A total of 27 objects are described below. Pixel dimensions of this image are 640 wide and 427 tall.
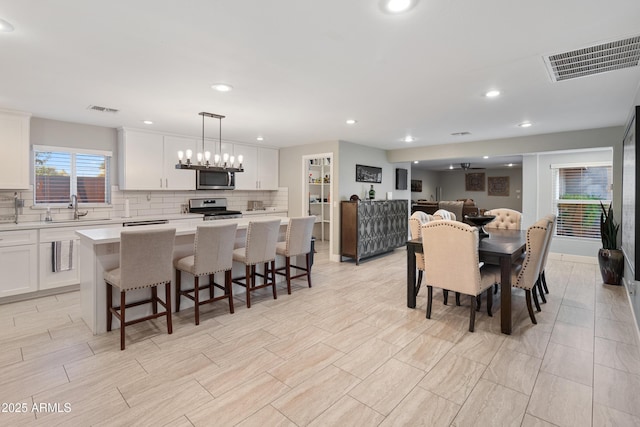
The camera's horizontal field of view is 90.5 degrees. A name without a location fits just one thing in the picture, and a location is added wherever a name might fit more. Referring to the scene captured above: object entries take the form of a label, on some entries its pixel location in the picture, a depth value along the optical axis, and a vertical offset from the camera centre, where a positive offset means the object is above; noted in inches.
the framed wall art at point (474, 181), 490.6 +46.8
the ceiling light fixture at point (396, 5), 67.6 +44.7
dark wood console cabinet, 229.5 -13.3
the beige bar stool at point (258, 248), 140.5 -17.4
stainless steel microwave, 216.0 +20.2
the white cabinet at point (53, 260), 156.1 -25.8
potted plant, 173.3 -23.8
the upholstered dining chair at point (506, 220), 191.9 -5.5
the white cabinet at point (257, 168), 254.5 +34.8
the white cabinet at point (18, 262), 145.3 -25.5
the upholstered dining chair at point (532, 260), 121.6 -18.8
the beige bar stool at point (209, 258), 121.3 -19.7
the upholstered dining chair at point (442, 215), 180.7 -2.5
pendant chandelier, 150.6 +22.8
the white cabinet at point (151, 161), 193.9 +30.3
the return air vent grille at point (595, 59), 88.0 +46.1
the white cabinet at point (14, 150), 154.2 +28.8
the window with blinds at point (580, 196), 224.5 +11.3
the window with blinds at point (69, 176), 175.0 +18.9
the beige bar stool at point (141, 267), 101.9 -19.5
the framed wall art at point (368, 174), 256.4 +30.7
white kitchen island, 113.3 -22.9
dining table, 116.0 -18.0
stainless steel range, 228.1 +0.7
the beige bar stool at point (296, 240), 159.0 -15.7
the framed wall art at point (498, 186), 467.5 +38.2
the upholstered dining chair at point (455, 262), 114.9 -18.9
